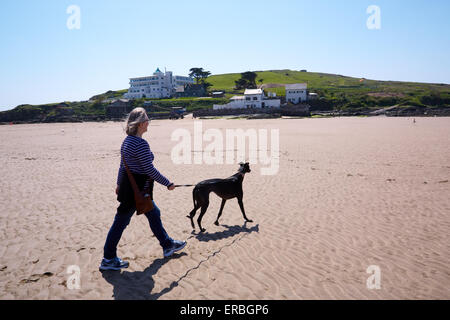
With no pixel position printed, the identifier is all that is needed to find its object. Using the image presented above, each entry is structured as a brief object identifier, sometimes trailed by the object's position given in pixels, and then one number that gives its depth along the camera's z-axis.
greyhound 6.71
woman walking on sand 4.73
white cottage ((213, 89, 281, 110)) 78.69
